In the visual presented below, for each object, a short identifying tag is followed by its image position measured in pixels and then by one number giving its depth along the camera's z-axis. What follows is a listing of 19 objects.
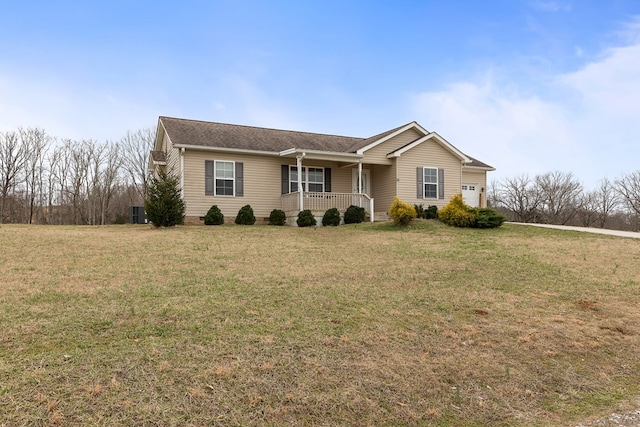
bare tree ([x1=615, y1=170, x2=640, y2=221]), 39.97
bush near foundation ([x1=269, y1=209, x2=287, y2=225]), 17.69
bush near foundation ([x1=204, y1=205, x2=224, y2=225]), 16.55
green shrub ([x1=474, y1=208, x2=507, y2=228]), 16.03
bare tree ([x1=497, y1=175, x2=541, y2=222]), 39.73
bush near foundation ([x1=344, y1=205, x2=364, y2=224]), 17.77
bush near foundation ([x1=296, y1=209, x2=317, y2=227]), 16.95
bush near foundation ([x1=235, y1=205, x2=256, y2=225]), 17.12
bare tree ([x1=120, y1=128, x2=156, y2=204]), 37.81
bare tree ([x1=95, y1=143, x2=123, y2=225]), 35.25
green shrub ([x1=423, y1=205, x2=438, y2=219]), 19.12
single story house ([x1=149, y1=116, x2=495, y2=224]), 17.27
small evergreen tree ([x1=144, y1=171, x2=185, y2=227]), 14.50
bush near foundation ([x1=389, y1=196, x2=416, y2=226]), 15.39
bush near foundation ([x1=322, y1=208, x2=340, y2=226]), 17.38
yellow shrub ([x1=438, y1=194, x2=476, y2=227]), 16.06
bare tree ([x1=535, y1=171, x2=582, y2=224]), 39.38
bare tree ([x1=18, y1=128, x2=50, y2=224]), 31.75
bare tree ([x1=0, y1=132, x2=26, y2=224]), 30.23
